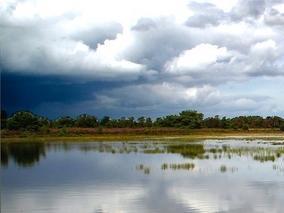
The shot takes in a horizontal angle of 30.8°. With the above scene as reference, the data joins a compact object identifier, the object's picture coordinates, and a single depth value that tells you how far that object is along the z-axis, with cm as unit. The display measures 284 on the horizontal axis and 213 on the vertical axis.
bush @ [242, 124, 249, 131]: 11381
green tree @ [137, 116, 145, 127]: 11596
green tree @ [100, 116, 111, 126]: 11600
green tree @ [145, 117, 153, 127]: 11561
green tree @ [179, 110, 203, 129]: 11493
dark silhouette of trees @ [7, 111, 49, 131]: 9204
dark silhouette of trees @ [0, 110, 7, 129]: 9219
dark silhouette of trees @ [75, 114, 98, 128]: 11053
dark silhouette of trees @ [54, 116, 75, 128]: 10956
